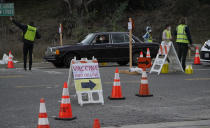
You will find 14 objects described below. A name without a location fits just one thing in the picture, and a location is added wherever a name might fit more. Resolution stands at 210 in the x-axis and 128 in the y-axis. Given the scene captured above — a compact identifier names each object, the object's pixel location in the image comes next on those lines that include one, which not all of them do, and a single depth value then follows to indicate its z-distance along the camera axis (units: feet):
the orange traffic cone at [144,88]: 36.59
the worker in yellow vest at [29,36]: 60.29
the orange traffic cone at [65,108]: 27.12
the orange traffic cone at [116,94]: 35.27
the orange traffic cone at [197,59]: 71.31
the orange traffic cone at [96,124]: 19.85
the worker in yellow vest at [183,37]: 56.59
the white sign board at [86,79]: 33.10
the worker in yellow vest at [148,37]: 86.17
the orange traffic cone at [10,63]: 68.08
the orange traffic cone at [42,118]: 22.31
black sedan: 67.26
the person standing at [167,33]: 71.39
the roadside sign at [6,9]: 92.79
